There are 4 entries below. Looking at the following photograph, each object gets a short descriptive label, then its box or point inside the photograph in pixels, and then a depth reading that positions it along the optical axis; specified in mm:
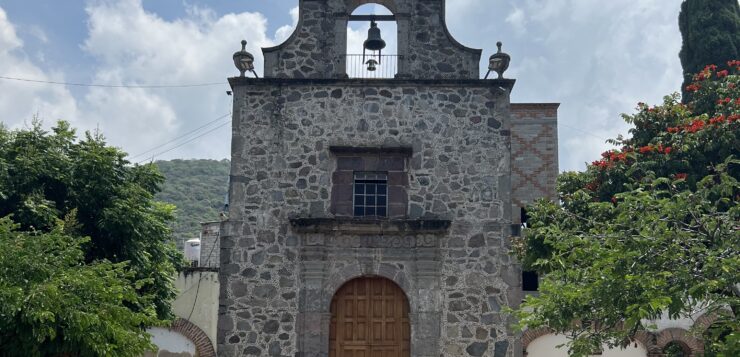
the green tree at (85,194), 14367
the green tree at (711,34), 20500
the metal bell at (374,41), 16844
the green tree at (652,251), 9898
